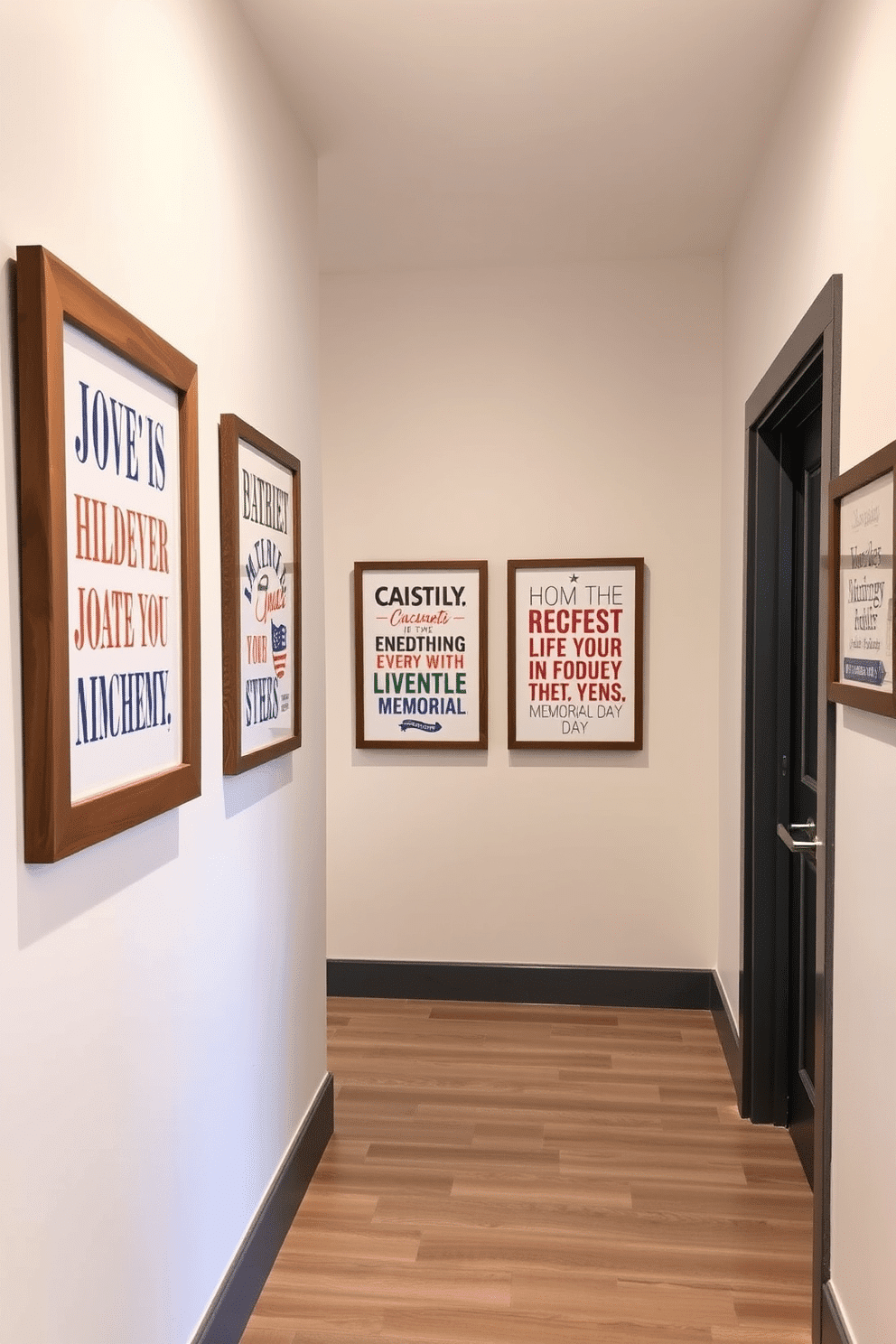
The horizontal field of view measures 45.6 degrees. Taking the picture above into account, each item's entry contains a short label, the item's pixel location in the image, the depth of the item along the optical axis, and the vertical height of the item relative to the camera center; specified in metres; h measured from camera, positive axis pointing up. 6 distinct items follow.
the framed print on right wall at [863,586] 1.65 +0.06
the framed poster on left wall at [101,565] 1.27 +0.09
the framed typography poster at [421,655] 3.89 -0.10
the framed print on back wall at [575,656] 3.82 -0.11
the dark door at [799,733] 2.77 -0.30
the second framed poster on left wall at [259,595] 2.05 +0.07
